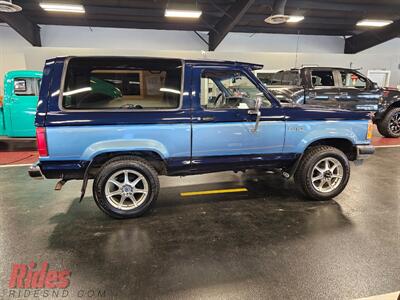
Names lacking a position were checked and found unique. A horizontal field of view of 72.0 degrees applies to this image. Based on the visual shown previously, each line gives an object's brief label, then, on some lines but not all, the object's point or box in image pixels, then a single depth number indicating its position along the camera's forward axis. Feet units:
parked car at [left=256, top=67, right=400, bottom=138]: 22.89
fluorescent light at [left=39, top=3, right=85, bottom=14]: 28.14
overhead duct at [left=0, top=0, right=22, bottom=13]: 24.09
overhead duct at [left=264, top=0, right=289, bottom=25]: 28.53
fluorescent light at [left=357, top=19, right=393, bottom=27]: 37.32
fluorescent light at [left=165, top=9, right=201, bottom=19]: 30.60
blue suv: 9.55
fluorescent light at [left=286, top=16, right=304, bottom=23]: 31.33
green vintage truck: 21.75
